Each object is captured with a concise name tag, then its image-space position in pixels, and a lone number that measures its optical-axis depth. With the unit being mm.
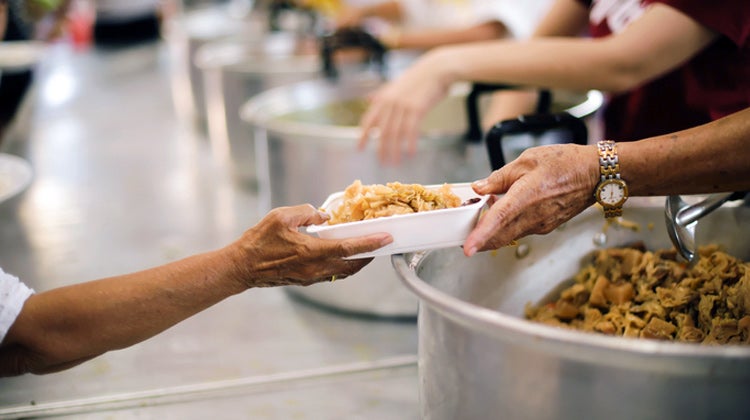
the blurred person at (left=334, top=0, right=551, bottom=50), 2172
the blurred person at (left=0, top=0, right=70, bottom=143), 2684
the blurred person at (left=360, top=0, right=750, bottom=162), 1143
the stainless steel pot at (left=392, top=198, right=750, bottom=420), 654
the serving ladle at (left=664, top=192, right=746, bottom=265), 1021
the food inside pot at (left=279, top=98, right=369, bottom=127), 1854
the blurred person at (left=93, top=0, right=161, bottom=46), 6832
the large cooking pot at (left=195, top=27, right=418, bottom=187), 2441
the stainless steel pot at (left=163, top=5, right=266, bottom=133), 3381
